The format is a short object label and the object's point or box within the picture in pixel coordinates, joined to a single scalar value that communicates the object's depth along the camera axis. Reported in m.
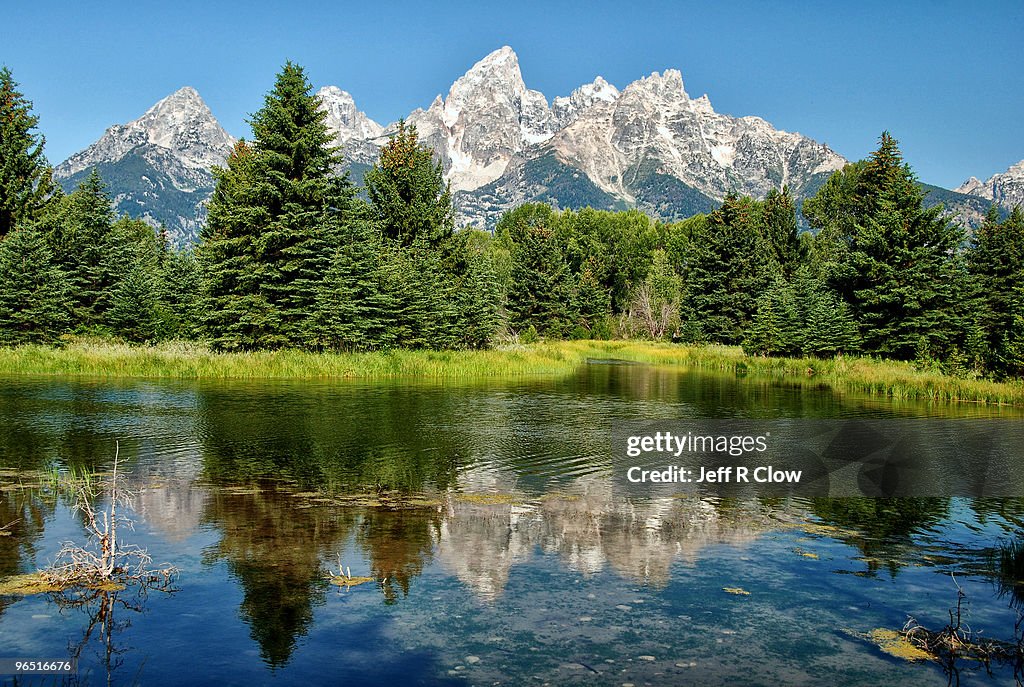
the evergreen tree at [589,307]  86.31
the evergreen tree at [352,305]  42.81
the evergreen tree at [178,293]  51.81
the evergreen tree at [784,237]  84.19
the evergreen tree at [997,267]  52.71
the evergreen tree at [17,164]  49.97
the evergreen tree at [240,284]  43.59
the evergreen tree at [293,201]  43.88
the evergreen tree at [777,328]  54.64
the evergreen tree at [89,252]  51.94
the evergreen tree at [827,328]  50.22
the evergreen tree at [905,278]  48.19
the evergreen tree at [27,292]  41.09
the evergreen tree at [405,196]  58.09
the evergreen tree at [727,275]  73.25
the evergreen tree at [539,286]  78.44
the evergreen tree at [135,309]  51.19
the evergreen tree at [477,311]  52.91
